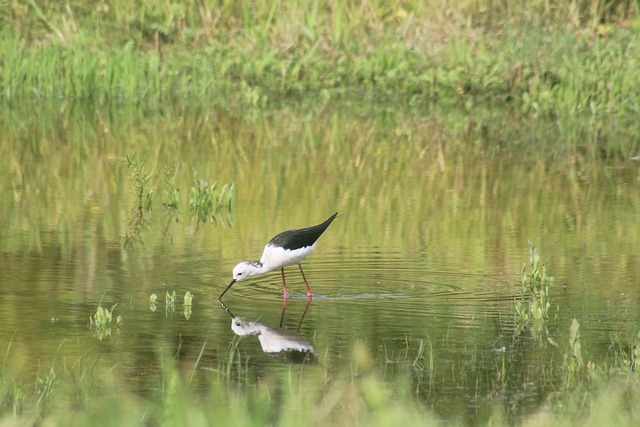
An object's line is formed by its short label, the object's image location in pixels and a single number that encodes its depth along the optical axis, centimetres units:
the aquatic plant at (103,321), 1523
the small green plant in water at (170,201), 2292
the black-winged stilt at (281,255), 1700
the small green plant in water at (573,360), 1287
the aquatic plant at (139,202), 2214
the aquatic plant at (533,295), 1586
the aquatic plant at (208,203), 2325
